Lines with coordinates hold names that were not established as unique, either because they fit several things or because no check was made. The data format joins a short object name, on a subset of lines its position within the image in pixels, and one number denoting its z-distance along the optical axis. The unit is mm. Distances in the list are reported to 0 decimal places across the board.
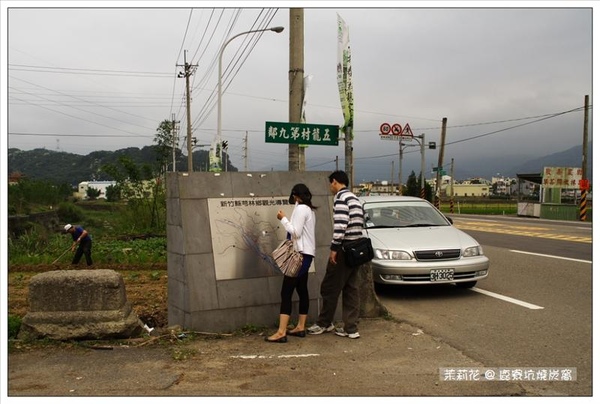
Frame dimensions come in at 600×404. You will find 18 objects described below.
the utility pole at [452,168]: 56906
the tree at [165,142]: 28766
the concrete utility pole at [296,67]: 8211
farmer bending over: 12422
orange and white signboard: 36469
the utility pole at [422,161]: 35969
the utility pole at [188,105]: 32950
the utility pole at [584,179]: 31719
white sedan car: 7352
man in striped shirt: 5250
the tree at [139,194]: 19938
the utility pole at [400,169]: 46719
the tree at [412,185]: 57197
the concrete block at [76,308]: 4949
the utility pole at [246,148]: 43297
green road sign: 7645
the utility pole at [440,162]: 38594
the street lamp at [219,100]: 24227
